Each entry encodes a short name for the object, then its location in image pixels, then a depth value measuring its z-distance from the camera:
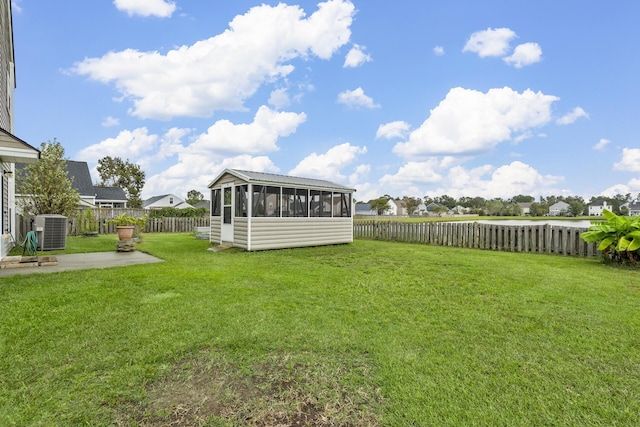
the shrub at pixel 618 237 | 6.88
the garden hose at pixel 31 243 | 7.69
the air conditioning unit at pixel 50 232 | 9.24
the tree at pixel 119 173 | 42.72
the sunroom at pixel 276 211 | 9.79
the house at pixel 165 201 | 48.19
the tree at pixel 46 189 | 13.41
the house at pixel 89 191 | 24.66
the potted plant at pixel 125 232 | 9.20
